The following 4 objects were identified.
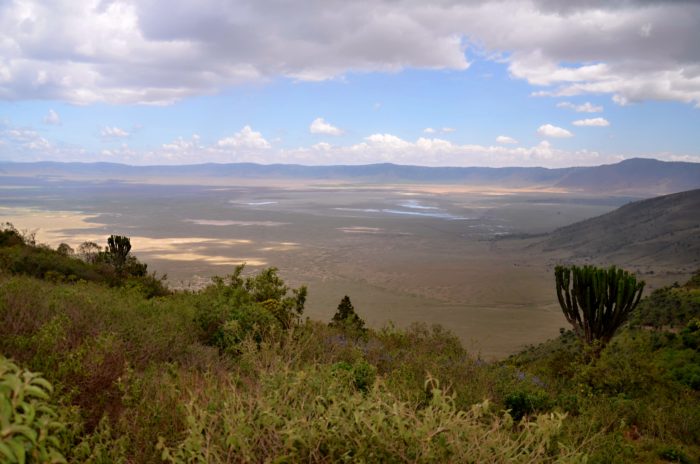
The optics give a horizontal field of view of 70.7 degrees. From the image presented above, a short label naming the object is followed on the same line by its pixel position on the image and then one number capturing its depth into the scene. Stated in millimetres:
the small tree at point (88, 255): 26636
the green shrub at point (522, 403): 7117
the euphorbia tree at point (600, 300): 14500
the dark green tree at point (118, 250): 25406
